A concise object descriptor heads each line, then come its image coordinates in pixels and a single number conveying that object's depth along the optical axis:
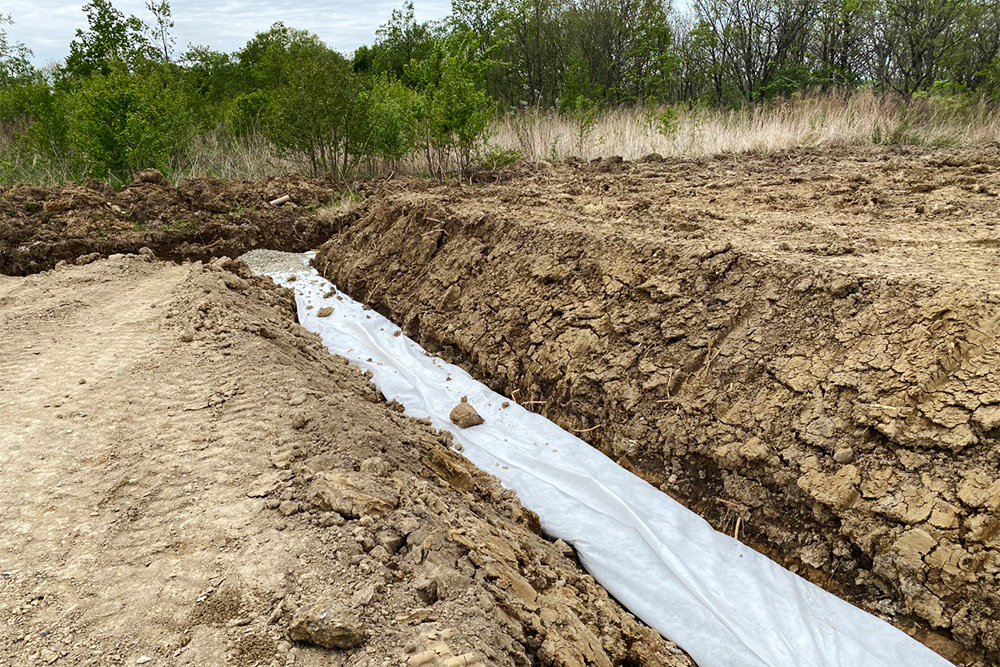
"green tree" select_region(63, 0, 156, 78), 13.66
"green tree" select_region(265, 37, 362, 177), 9.36
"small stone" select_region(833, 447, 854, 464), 2.86
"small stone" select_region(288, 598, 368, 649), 1.86
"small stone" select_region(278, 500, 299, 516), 2.45
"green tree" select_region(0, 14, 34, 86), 15.95
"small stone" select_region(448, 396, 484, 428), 4.01
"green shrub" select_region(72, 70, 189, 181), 8.99
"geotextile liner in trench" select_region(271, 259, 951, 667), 2.40
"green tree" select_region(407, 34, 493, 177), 8.71
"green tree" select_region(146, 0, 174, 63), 14.63
